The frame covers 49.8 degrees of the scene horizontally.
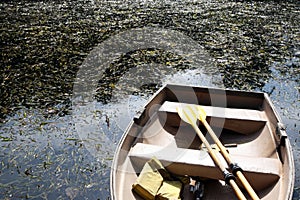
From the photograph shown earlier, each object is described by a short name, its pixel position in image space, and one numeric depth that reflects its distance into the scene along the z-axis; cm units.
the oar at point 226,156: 297
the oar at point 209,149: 306
